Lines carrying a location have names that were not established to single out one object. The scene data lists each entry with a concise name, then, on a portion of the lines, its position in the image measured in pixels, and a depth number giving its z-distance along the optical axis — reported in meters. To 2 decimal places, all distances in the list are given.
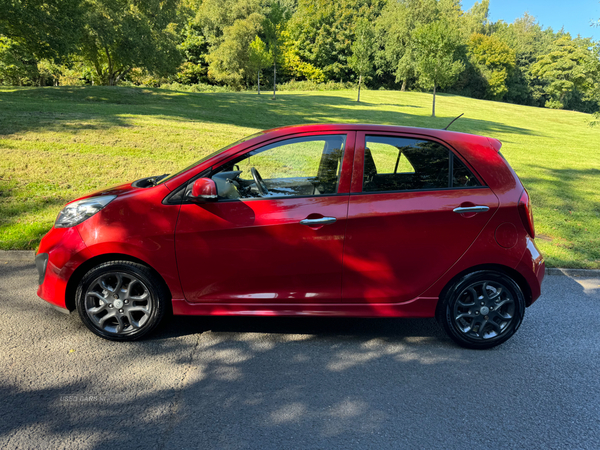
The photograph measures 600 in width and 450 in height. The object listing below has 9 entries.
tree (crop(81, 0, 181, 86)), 28.28
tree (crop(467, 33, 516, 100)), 69.62
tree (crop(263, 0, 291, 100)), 35.12
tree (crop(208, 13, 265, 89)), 44.50
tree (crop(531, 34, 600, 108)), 66.00
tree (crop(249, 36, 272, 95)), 35.44
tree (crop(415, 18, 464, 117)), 33.28
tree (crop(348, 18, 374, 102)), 40.56
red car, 3.42
